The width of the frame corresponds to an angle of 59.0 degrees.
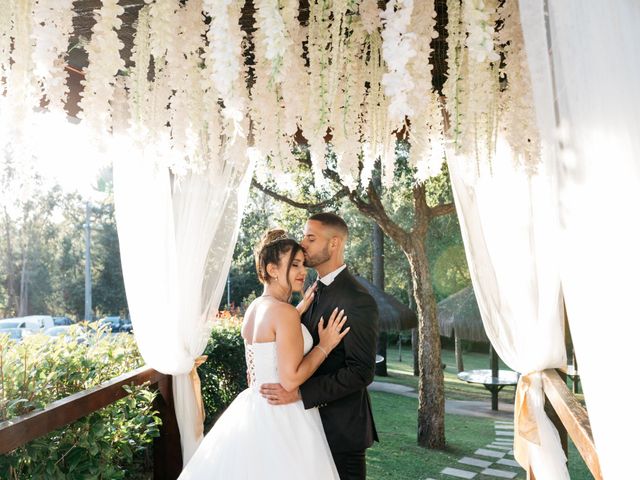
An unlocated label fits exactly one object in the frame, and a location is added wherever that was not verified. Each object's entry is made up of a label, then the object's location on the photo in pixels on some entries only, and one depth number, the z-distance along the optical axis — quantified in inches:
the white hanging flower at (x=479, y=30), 56.3
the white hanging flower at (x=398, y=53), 55.0
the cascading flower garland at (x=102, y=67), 68.4
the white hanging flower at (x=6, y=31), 67.2
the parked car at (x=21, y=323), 722.4
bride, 92.9
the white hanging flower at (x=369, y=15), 73.2
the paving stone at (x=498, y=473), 195.5
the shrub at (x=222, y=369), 207.5
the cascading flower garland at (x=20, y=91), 67.0
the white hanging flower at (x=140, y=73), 73.2
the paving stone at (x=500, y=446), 237.3
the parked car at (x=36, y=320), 760.3
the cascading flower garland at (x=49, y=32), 66.8
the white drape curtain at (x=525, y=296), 104.8
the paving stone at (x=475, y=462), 213.5
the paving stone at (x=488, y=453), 225.9
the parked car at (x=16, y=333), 569.6
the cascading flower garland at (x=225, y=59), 57.4
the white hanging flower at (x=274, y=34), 54.0
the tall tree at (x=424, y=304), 252.7
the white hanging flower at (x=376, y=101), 80.4
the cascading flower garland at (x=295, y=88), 79.5
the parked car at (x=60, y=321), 816.2
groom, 99.9
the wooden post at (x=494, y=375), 328.0
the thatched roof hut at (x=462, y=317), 417.1
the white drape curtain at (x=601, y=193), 44.2
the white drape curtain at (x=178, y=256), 126.7
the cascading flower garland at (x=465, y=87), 63.3
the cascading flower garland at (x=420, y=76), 66.8
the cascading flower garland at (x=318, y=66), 63.9
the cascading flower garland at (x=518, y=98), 72.0
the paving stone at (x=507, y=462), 209.7
